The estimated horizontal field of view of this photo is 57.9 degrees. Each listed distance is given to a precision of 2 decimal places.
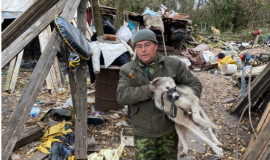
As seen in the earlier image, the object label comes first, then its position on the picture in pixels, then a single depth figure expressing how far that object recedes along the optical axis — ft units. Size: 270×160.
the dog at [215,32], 64.31
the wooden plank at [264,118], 12.10
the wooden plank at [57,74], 24.16
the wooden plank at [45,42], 22.89
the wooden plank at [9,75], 22.95
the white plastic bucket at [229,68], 30.89
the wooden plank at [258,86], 16.44
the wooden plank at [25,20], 9.00
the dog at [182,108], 7.92
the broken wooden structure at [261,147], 9.25
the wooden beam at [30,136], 13.66
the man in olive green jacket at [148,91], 7.86
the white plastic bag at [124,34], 22.50
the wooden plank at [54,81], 23.12
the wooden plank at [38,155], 12.64
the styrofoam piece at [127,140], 14.47
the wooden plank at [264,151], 9.18
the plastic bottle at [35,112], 18.08
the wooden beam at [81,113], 12.21
